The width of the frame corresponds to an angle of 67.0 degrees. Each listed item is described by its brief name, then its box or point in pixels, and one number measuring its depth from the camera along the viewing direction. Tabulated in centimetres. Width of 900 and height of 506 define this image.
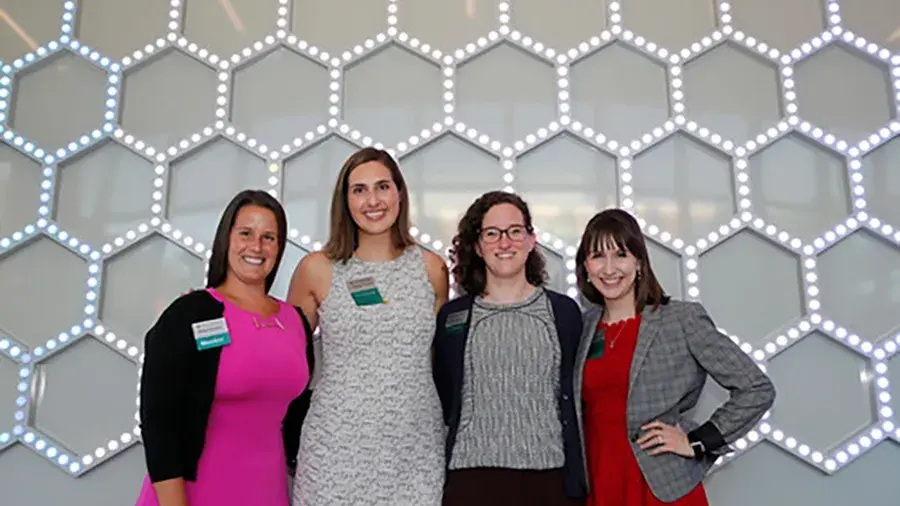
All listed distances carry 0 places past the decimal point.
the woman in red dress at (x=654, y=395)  121
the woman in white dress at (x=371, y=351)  120
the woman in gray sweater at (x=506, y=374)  118
